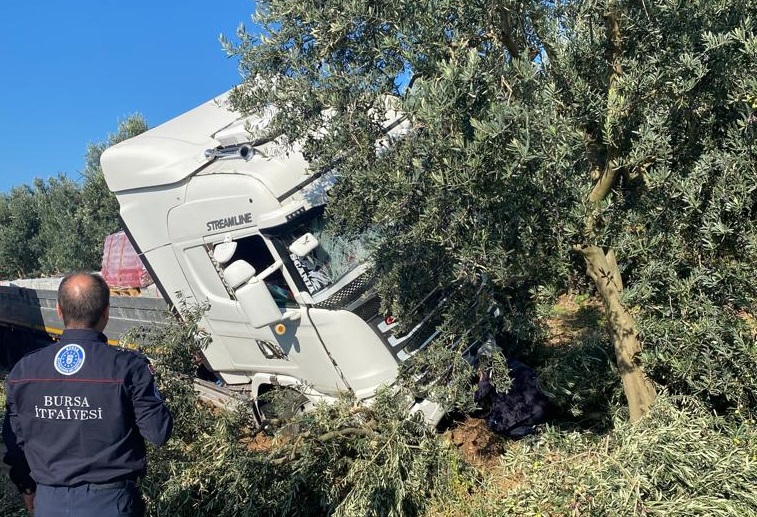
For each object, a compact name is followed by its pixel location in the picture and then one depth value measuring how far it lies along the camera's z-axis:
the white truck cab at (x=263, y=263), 5.48
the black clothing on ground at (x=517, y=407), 5.43
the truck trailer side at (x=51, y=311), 7.38
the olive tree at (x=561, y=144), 3.56
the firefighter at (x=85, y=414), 2.82
